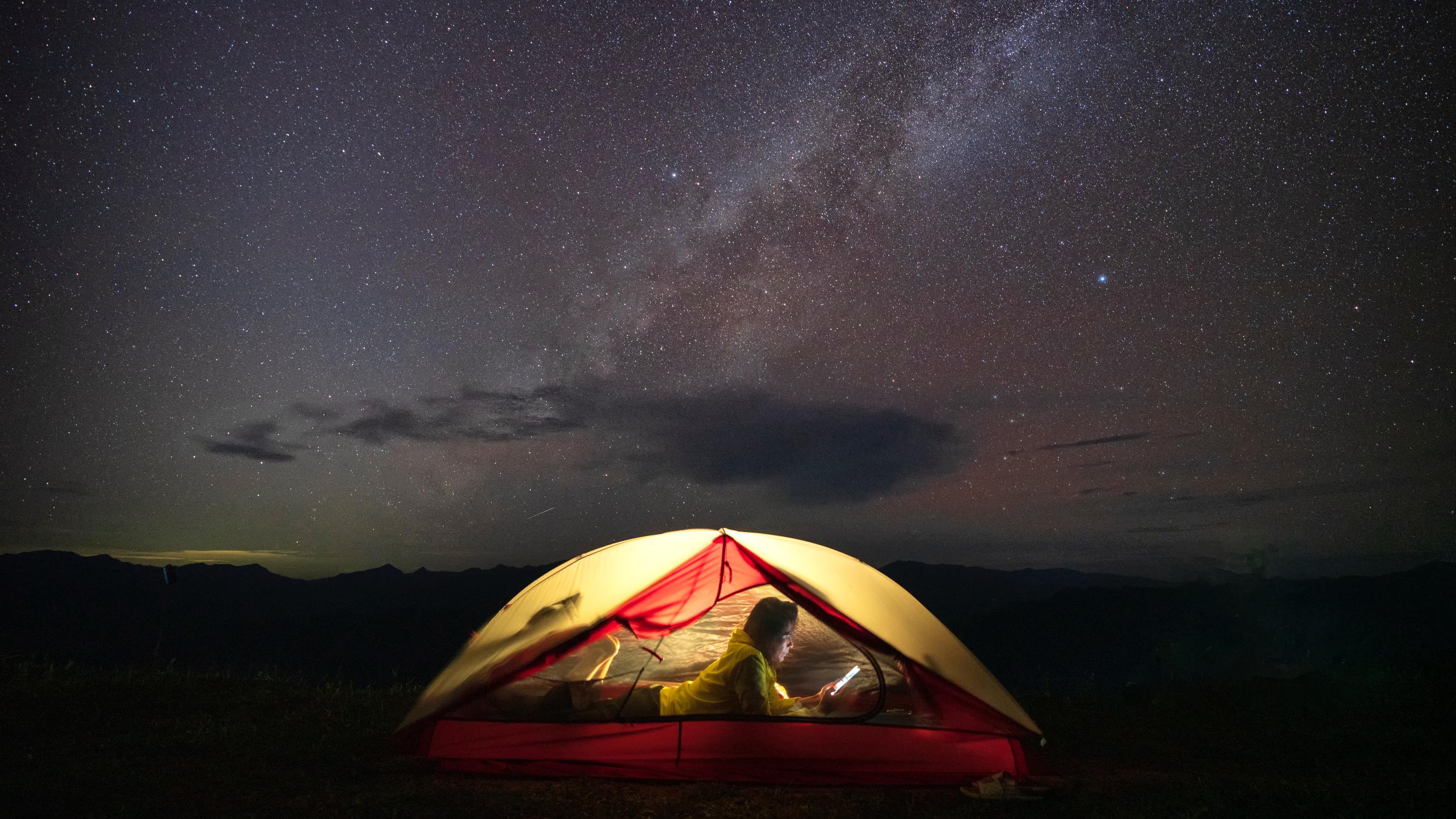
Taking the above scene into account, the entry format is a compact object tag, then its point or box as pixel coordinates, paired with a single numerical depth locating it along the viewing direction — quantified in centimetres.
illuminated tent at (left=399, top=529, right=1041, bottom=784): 470
